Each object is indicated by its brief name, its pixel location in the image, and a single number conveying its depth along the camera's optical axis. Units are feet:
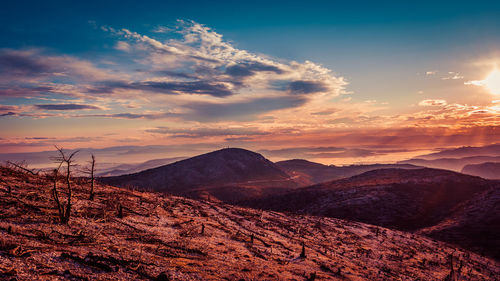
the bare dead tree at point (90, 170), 64.18
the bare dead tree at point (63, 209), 46.24
